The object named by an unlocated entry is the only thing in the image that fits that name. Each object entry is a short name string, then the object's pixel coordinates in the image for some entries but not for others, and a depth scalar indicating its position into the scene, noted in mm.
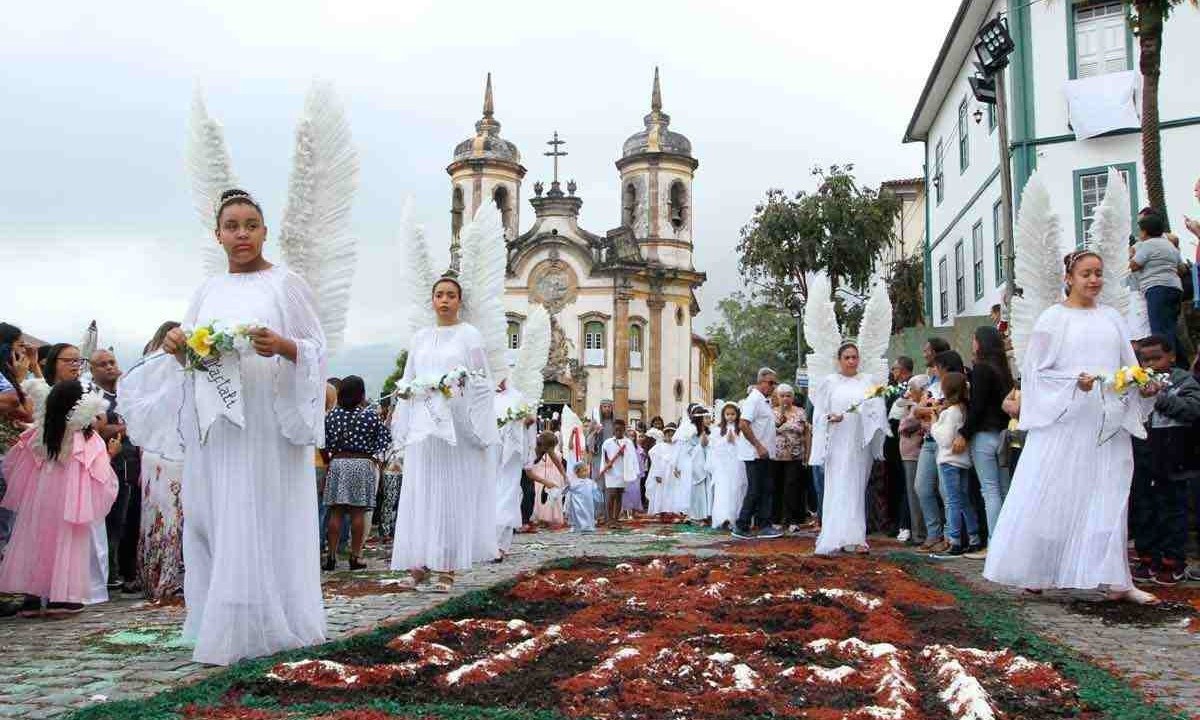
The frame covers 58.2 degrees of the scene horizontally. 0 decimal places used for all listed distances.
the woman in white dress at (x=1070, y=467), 6875
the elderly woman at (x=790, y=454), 13703
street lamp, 14859
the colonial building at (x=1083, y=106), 22172
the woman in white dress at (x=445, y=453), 7898
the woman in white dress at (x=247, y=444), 5020
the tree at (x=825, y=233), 32531
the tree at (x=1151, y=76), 15602
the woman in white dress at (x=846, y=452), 10234
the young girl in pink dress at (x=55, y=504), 7340
